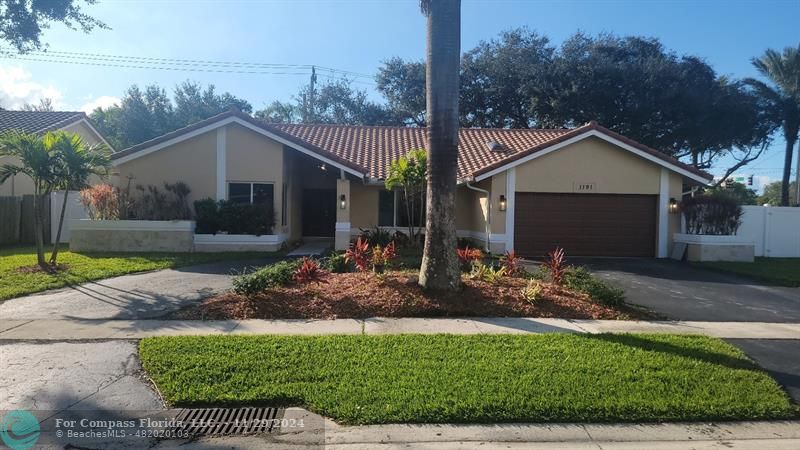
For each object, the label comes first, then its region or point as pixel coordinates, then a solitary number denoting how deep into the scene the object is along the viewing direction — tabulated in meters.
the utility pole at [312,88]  35.72
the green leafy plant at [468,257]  11.40
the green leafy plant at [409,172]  15.77
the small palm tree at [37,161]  12.03
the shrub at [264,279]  8.62
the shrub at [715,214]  16.14
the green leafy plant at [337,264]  11.30
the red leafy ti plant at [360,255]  10.24
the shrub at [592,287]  8.82
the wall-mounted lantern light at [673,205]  16.67
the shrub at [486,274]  10.09
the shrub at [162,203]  16.14
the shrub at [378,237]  17.08
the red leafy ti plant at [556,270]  9.90
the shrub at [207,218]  16.03
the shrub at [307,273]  9.56
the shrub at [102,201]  15.96
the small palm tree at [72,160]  12.41
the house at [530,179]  16.47
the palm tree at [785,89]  29.73
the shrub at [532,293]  8.66
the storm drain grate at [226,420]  4.25
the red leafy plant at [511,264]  10.88
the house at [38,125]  21.25
